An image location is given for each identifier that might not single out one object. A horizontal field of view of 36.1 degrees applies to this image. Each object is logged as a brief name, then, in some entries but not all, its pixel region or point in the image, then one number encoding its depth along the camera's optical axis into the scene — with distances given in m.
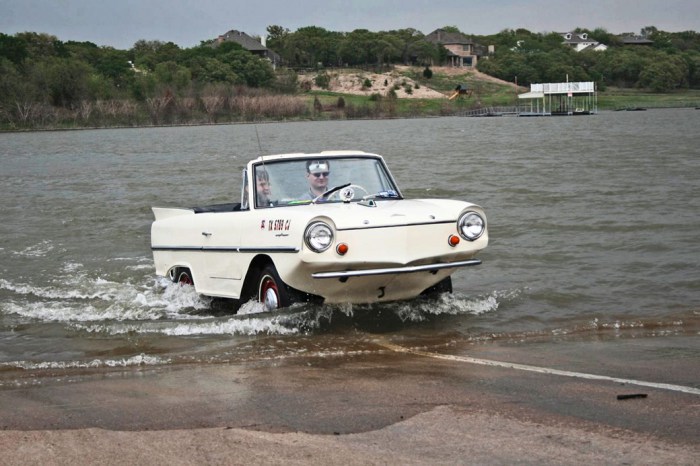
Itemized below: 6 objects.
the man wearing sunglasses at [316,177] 11.41
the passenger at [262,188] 11.42
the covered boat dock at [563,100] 143.75
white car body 9.90
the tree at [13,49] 141.62
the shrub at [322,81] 186.62
